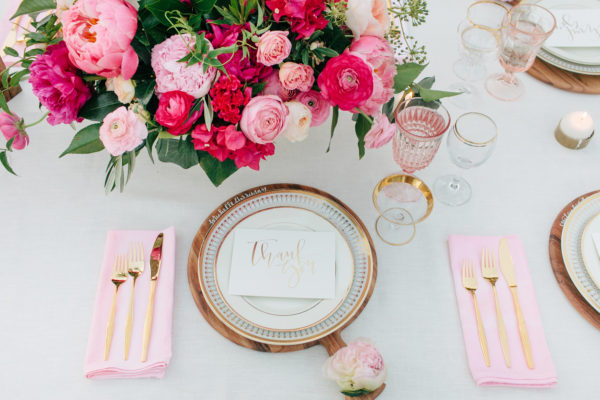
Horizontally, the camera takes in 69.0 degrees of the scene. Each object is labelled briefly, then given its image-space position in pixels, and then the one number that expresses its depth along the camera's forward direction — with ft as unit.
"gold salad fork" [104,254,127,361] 2.45
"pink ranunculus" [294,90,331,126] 2.48
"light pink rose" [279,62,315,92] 2.25
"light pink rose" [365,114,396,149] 2.62
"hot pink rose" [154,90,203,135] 2.20
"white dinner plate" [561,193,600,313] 2.63
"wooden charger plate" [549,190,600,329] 2.60
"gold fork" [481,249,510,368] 2.44
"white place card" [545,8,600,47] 3.60
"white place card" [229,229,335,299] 2.59
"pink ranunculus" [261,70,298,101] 2.40
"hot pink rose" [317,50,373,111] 2.19
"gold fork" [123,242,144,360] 2.49
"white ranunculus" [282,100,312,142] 2.40
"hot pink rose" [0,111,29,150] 2.57
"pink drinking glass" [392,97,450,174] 2.70
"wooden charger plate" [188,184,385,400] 2.46
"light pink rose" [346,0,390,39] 2.31
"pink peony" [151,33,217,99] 2.20
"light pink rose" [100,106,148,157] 2.27
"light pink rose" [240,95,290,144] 2.25
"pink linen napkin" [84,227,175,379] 2.40
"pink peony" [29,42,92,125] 2.31
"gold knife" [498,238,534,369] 2.43
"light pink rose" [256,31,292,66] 2.14
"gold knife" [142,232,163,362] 2.46
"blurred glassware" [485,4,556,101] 3.09
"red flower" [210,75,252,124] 2.24
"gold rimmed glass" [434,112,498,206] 2.77
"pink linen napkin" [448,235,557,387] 2.38
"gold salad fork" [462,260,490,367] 2.44
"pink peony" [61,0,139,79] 2.10
